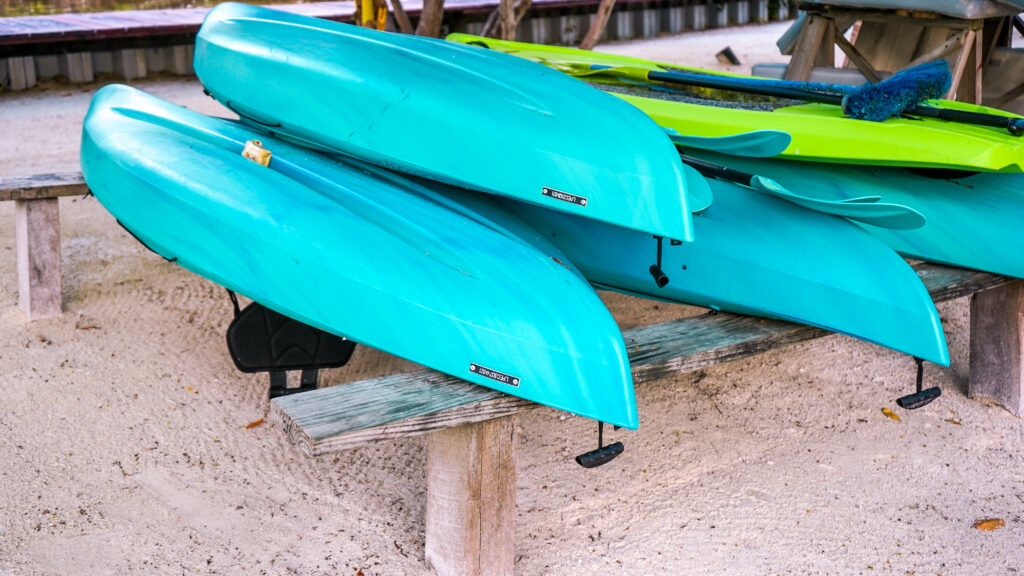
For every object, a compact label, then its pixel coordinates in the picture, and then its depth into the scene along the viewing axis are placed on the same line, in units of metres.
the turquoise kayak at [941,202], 2.87
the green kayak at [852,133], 2.73
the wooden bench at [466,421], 1.92
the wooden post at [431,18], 5.50
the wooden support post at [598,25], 6.13
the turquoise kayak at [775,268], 2.42
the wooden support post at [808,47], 5.05
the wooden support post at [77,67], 7.81
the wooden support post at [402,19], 5.65
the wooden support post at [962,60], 4.44
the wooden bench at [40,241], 3.51
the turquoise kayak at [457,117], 2.32
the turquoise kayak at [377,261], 2.11
